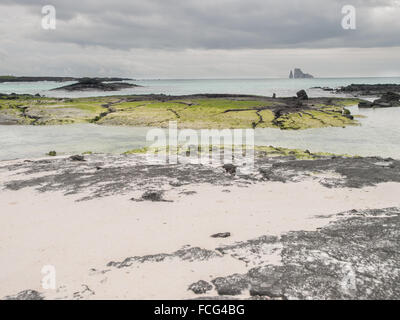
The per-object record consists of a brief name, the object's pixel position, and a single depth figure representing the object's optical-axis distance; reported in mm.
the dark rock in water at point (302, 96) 88538
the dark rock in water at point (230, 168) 22600
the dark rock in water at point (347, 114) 58462
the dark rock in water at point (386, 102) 82094
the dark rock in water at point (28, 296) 8734
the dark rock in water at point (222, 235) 12266
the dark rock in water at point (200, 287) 8695
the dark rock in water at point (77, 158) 27816
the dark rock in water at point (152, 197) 17044
